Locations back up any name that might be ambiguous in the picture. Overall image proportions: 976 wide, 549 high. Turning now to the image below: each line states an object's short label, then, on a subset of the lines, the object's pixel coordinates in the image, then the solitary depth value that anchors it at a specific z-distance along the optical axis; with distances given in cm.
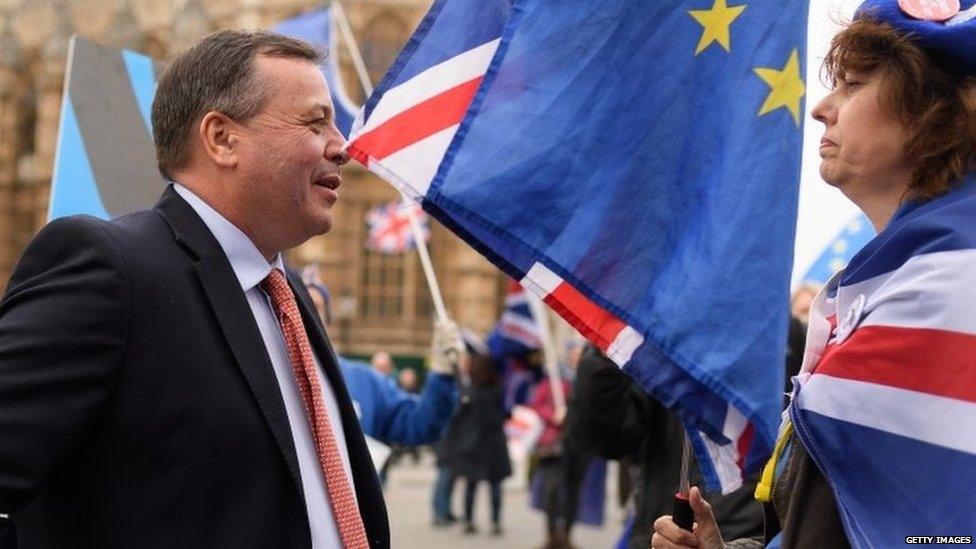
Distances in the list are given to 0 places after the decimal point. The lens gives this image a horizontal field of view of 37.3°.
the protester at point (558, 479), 1140
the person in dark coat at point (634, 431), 475
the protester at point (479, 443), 1330
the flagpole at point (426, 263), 648
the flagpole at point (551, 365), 1342
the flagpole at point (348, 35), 835
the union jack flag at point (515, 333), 1513
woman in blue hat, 203
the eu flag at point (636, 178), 317
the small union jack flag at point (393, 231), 2234
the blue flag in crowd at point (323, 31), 954
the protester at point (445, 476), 1350
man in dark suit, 223
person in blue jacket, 514
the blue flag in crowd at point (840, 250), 790
